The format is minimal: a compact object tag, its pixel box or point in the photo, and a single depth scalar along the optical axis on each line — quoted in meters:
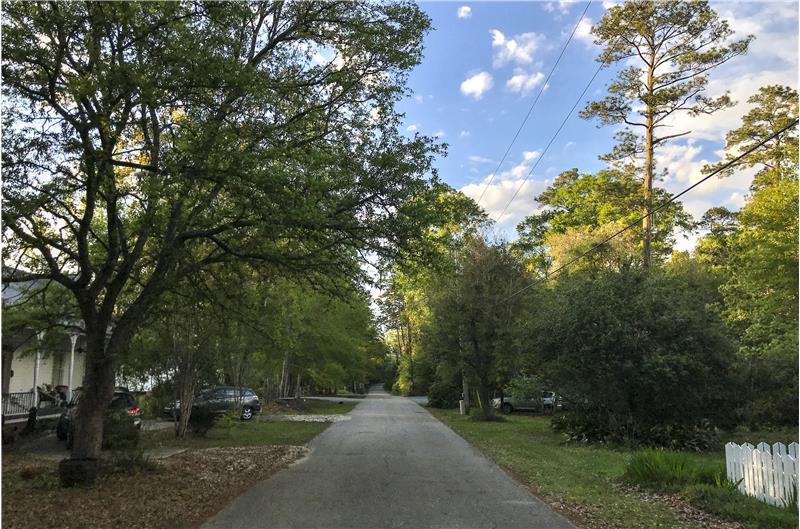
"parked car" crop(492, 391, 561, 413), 34.25
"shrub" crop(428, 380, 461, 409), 39.88
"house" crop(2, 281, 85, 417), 14.71
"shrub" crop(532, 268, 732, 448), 15.94
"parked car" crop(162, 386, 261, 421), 19.17
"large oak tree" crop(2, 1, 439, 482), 8.29
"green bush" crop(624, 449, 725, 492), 9.59
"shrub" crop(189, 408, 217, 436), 18.50
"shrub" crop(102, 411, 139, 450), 13.59
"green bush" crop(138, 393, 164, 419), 18.00
